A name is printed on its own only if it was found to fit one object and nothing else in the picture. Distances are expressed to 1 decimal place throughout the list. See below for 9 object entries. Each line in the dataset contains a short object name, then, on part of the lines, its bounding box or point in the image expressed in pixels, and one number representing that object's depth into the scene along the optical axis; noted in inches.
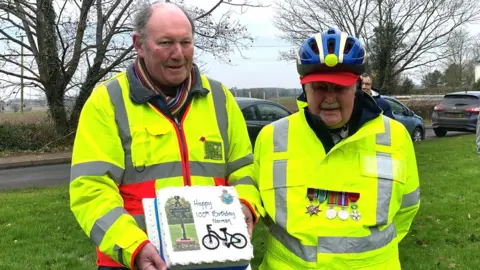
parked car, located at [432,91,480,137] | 740.6
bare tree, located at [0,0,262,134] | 699.4
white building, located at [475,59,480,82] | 2256.2
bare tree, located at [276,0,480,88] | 1289.4
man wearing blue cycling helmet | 87.1
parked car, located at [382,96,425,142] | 655.8
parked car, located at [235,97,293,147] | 476.6
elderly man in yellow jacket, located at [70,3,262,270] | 83.8
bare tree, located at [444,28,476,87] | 2004.1
